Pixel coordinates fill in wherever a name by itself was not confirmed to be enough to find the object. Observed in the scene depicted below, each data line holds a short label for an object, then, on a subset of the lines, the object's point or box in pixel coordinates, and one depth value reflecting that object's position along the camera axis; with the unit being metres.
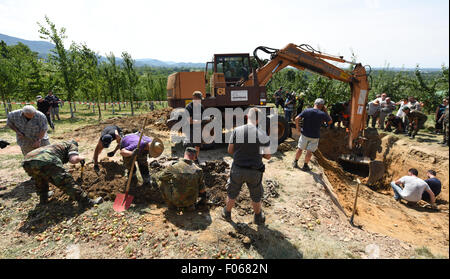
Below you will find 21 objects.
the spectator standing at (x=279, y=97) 13.96
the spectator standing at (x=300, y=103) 12.46
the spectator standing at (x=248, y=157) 3.38
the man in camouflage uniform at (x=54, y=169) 3.76
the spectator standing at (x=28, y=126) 4.81
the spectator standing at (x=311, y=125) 5.58
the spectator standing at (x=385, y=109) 10.08
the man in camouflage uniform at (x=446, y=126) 7.84
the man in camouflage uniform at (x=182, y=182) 3.63
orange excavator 7.24
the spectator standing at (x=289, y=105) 10.98
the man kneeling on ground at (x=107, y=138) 4.59
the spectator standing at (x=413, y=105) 9.43
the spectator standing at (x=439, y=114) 8.87
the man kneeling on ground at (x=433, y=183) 6.36
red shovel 4.01
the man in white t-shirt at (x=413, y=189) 6.12
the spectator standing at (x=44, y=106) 10.39
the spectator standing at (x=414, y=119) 8.84
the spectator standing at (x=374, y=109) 10.43
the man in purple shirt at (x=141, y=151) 4.26
